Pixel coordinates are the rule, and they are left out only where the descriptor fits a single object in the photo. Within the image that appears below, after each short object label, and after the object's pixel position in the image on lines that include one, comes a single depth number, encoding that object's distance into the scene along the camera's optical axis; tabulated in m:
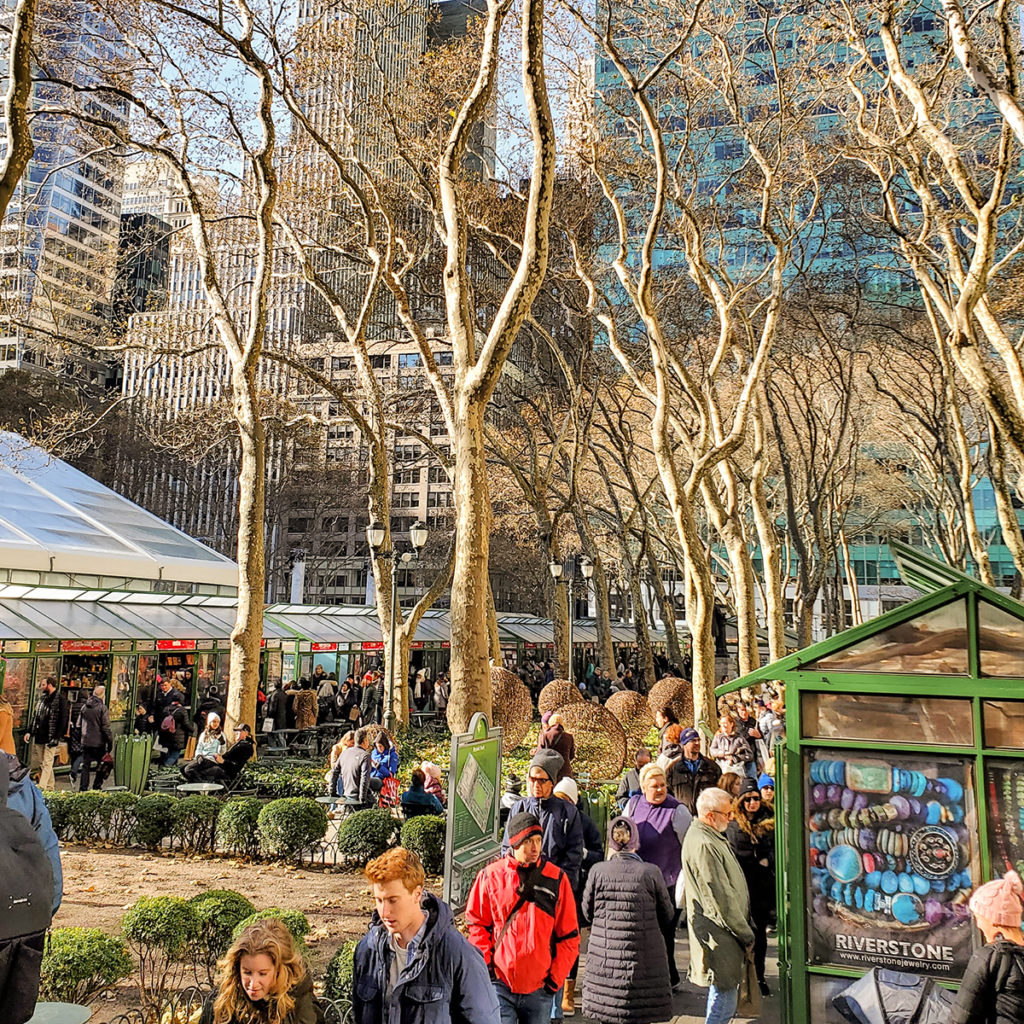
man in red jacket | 4.56
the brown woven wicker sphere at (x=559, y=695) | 18.66
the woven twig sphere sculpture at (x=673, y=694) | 19.94
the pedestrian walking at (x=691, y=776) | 8.53
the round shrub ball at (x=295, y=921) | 5.59
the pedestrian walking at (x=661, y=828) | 6.75
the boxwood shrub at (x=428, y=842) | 9.07
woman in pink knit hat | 3.71
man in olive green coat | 5.37
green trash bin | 13.34
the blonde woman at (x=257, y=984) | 3.21
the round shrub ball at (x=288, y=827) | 9.75
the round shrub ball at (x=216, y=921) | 5.98
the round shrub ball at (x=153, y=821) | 10.12
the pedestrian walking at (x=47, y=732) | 14.09
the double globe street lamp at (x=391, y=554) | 16.05
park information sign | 6.89
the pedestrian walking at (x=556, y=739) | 9.62
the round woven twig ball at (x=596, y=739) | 15.17
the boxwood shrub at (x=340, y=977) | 4.93
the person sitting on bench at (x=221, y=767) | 12.59
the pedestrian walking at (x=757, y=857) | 6.54
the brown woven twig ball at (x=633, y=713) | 19.05
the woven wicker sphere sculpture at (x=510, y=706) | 18.17
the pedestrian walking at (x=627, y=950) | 4.91
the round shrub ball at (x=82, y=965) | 5.40
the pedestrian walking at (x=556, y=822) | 6.25
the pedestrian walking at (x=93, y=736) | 13.23
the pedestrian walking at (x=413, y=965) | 3.49
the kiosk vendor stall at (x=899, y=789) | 5.16
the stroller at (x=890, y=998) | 4.83
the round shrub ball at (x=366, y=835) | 9.47
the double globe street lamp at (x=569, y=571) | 22.33
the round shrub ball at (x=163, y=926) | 5.82
